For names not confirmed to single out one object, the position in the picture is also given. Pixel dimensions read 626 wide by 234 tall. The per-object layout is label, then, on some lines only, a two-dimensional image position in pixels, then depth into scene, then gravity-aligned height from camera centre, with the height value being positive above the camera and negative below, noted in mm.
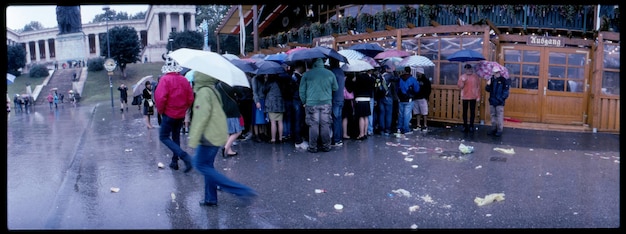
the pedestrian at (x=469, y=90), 10539 -259
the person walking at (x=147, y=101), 12430 -543
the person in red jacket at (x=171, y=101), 6156 -271
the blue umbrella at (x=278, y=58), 9734 +459
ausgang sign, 11570 +911
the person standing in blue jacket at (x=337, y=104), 8703 -465
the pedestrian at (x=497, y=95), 9922 -351
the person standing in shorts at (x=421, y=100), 10789 -495
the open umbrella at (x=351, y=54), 10078 +545
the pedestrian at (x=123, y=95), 21953 -677
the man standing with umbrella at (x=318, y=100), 7992 -351
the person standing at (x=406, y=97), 10289 -400
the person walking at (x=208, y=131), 4625 -506
